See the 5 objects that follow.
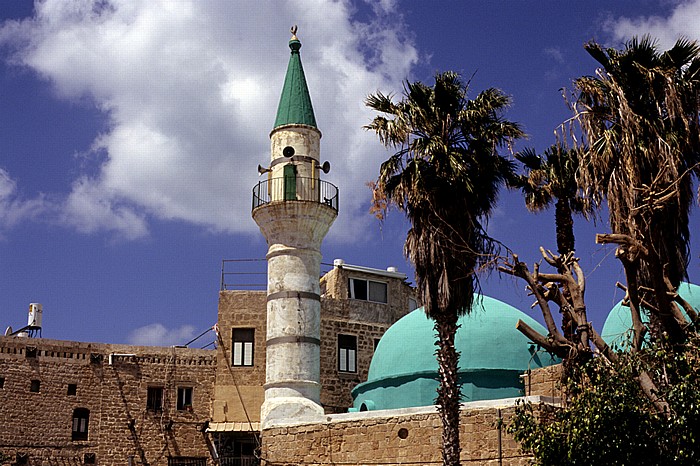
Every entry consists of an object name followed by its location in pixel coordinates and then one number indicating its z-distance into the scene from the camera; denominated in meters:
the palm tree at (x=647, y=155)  13.92
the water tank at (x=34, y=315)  30.73
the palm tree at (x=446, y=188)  15.77
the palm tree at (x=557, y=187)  19.16
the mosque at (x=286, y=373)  23.73
